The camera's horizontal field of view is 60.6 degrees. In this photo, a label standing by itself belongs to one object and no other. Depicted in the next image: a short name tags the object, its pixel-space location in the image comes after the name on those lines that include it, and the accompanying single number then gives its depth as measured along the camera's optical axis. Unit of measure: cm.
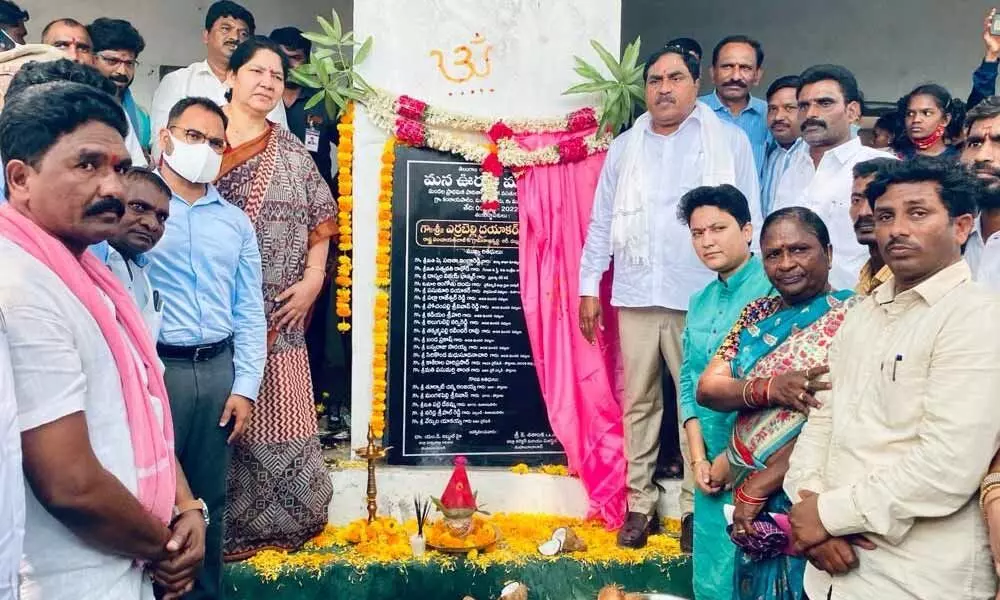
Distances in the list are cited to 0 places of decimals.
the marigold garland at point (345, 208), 463
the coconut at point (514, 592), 365
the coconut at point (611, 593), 341
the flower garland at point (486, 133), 462
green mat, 390
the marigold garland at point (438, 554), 400
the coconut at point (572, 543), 414
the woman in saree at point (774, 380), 258
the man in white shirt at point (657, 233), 414
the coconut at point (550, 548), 410
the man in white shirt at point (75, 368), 155
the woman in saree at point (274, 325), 397
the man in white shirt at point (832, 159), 374
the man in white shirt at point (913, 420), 199
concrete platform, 446
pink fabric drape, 456
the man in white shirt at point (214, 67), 482
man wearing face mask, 332
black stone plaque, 465
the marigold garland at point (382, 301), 461
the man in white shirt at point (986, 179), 272
